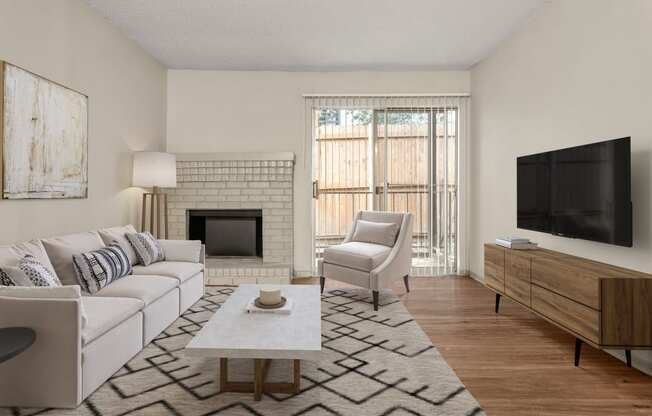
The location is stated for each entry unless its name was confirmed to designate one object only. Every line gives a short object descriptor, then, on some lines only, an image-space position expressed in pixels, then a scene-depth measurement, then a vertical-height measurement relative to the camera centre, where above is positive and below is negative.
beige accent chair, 4.02 -0.52
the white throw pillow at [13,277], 2.23 -0.37
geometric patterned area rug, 2.08 -0.98
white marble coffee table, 2.00 -0.66
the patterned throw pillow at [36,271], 2.33 -0.36
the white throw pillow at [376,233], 4.44 -0.25
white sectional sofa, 2.06 -0.68
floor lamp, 4.43 +0.36
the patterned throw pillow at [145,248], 3.77 -0.35
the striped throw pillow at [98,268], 2.87 -0.42
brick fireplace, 5.37 +0.15
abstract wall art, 2.79 +0.53
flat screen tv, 2.57 +0.13
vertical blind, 5.50 +0.72
